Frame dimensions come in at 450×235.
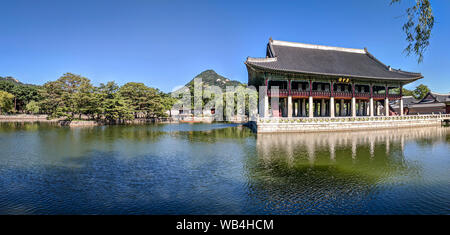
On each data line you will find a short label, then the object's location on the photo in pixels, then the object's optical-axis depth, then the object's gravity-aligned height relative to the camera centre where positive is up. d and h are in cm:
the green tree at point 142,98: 5350 +501
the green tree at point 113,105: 4672 +302
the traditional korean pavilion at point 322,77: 3155 +572
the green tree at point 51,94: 5570 +650
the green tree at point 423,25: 743 +292
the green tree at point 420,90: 6574 +730
